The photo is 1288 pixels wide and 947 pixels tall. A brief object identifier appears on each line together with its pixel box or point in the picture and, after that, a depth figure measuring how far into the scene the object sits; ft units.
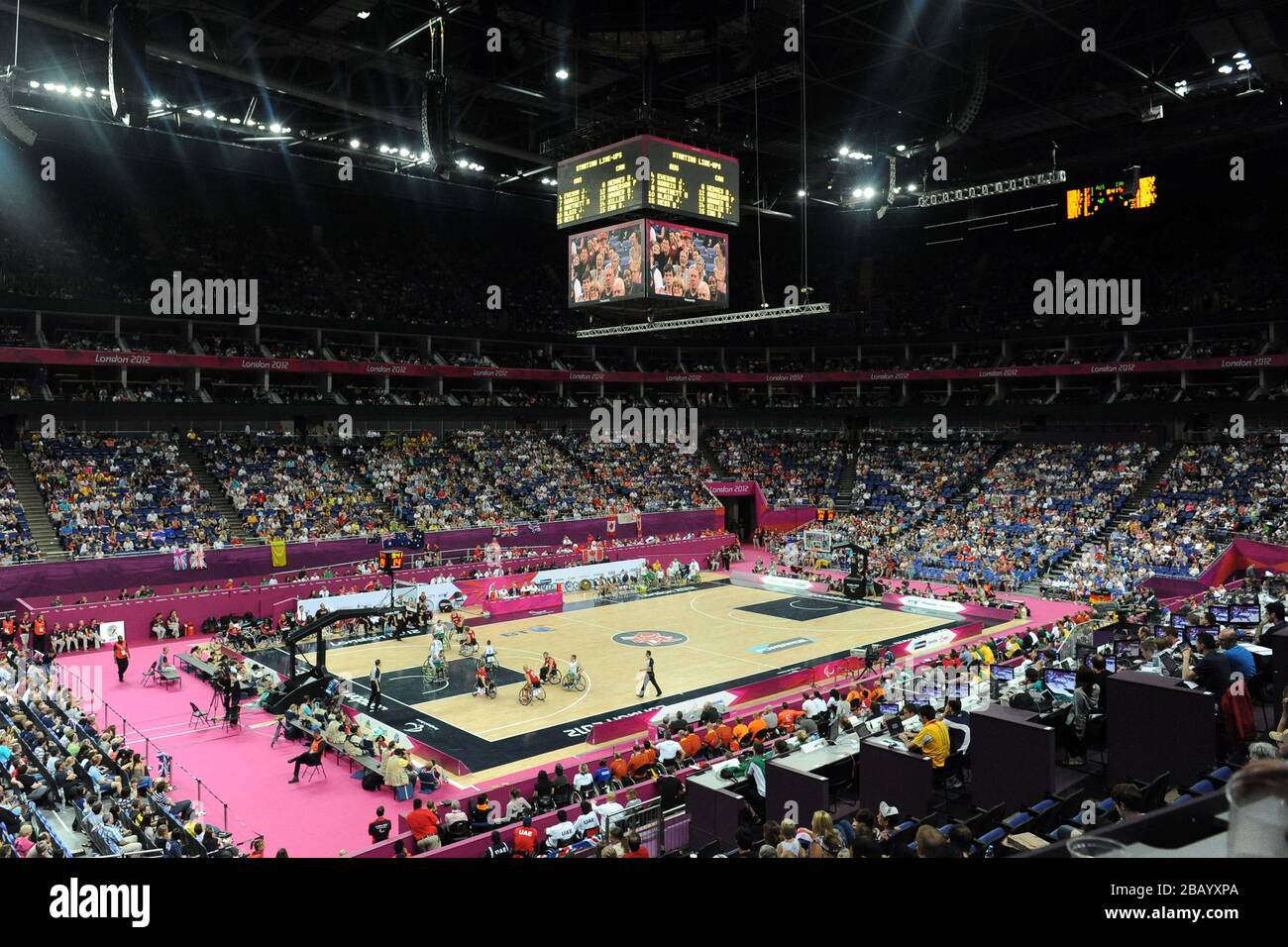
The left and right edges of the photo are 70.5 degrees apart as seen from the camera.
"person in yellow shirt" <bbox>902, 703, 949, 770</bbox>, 42.16
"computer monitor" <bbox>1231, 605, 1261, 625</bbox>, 64.54
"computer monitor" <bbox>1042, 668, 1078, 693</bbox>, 55.11
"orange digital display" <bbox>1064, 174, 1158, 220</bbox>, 131.75
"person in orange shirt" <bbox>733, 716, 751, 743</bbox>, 61.82
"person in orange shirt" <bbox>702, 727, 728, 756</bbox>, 61.03
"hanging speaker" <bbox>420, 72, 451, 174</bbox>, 76.54
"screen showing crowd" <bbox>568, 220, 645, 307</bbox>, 89.81
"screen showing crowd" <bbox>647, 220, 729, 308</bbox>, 89.66
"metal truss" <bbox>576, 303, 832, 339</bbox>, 89.03
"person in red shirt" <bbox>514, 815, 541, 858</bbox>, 43.73
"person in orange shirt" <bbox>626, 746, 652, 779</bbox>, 57.21
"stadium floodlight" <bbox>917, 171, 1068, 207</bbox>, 113.09
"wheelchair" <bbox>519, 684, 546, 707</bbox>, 80.48
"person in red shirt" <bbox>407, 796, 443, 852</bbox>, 46.09
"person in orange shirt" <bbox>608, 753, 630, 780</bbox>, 57.31
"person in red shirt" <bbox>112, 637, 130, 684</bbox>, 84.23
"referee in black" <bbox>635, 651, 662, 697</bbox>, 80.95
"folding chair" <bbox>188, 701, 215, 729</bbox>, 73.31
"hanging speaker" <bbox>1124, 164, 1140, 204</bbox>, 125.81
